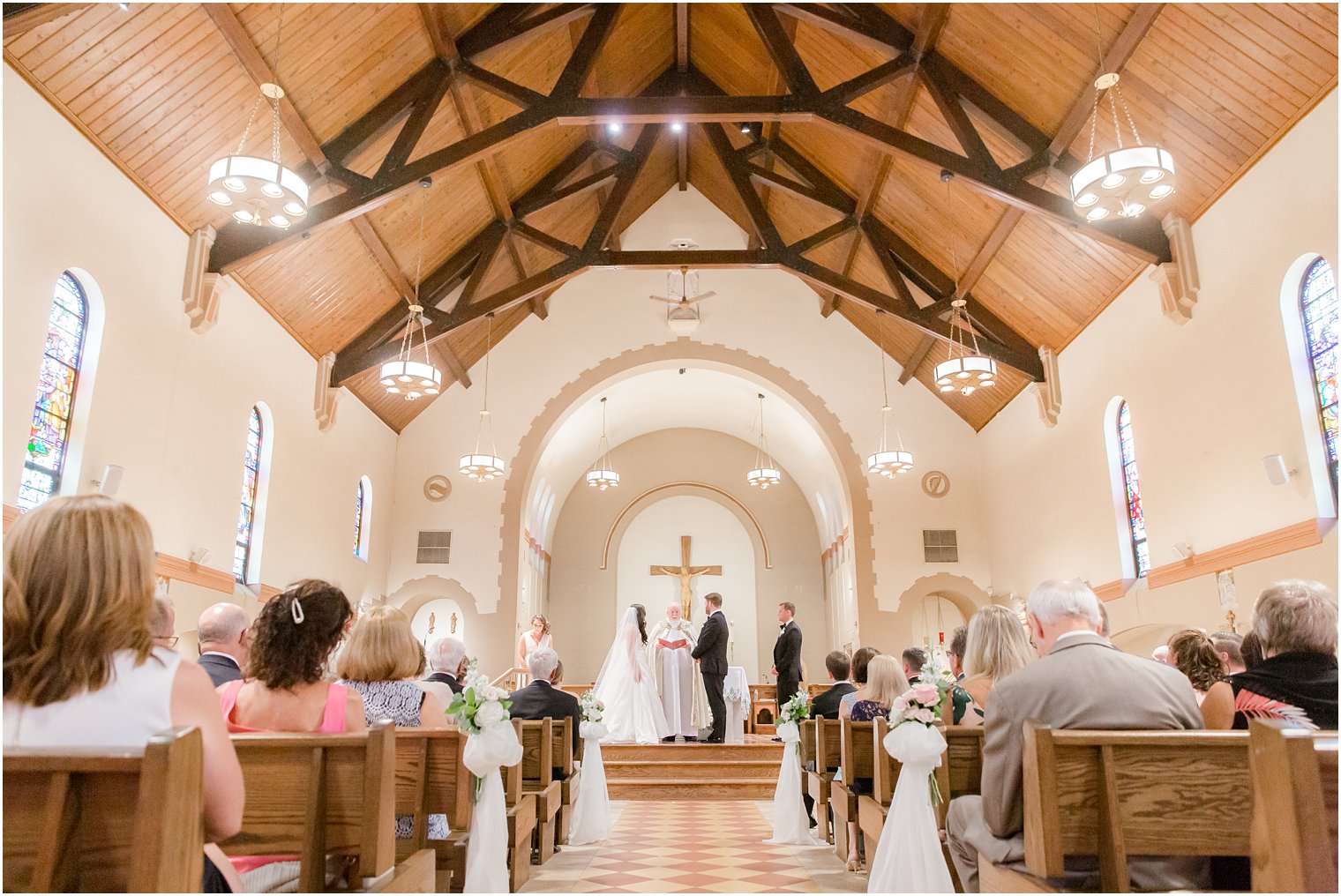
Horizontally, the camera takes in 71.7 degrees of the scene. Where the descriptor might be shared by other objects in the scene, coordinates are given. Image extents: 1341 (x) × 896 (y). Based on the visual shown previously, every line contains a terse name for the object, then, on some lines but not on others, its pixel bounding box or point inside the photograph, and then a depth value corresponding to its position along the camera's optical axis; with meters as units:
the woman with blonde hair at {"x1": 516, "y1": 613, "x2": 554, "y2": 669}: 10.12
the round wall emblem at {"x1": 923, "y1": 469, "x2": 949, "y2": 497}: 14.06
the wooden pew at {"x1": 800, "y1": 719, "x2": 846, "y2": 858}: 5.64
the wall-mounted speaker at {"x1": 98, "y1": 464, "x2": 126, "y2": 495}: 7.13
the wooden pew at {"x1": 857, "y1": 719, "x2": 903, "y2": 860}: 4.19
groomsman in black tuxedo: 9.87
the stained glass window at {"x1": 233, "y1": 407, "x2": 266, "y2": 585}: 9.91
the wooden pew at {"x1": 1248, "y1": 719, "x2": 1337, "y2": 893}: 1.51
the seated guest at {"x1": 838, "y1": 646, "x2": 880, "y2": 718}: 5.74
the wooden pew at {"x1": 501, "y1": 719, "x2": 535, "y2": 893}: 4.73
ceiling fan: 14.36
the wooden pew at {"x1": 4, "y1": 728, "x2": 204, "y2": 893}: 1.29
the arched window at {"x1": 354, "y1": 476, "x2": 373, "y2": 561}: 13.07
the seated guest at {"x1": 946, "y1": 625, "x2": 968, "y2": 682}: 5.25
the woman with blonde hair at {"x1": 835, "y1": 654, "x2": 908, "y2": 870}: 5.12
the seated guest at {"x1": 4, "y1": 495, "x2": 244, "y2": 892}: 1.50
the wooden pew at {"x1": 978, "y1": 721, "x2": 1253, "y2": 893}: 2.16
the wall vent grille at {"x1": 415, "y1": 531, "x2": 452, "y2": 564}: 13.89
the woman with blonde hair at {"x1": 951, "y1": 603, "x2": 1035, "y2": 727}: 3.97
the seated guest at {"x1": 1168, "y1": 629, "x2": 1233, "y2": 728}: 3.58
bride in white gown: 10.84
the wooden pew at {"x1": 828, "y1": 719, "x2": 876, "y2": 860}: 4.93
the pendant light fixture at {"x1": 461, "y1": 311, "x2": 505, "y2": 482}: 12.18
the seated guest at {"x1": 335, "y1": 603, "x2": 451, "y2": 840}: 3.48
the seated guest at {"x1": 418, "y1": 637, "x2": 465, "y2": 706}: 5.24
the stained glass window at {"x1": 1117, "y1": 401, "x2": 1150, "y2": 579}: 9.51
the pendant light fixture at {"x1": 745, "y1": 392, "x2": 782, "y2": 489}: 15.05
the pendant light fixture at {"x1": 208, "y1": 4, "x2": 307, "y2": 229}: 6.11
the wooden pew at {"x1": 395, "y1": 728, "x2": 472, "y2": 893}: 3.29
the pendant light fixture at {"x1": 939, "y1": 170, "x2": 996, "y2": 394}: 9.26
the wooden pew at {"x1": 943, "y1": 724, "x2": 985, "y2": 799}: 3.80
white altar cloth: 11.18
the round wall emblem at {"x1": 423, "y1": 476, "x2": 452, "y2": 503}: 14.11
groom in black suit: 10.20
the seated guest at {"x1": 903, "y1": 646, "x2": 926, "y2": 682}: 5.33
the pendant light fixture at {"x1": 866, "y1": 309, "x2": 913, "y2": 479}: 11.83
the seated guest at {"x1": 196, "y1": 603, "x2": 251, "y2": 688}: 3.49
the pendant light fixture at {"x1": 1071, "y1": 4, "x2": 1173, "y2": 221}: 6.03
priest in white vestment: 11.12
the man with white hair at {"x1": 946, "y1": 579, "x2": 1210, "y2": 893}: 2.49
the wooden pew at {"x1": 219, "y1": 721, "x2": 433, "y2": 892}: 2.12
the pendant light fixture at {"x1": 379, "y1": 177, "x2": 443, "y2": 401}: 9.30
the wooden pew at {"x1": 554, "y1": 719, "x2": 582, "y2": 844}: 6.31
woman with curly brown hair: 2.56
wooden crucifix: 17.86
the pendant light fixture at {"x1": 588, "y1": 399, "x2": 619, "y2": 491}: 15.36
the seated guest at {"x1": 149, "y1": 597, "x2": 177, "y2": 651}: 3.33
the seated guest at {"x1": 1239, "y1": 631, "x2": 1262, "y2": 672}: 3.25
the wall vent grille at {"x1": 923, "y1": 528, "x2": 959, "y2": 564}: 13.84
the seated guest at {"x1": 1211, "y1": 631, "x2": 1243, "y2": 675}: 4.05
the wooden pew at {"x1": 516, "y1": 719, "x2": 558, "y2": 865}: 5.77
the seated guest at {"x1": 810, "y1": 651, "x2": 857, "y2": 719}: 6.14
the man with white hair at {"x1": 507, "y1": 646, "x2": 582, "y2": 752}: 6.18
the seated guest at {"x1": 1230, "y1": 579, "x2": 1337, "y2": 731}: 2.75
